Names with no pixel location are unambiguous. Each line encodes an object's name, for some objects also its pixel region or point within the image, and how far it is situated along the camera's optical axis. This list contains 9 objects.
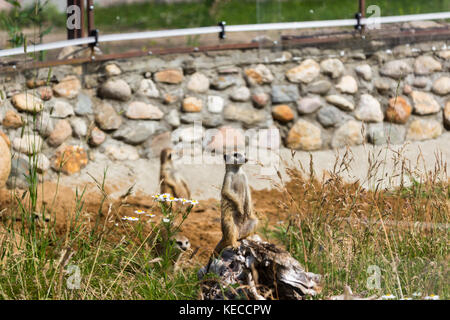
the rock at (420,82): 16.41
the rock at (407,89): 16.28
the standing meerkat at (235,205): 8.52
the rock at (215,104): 14.94
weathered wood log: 7.46
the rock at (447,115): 16.47
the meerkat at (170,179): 12.19
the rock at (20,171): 12.98
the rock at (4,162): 12.30
